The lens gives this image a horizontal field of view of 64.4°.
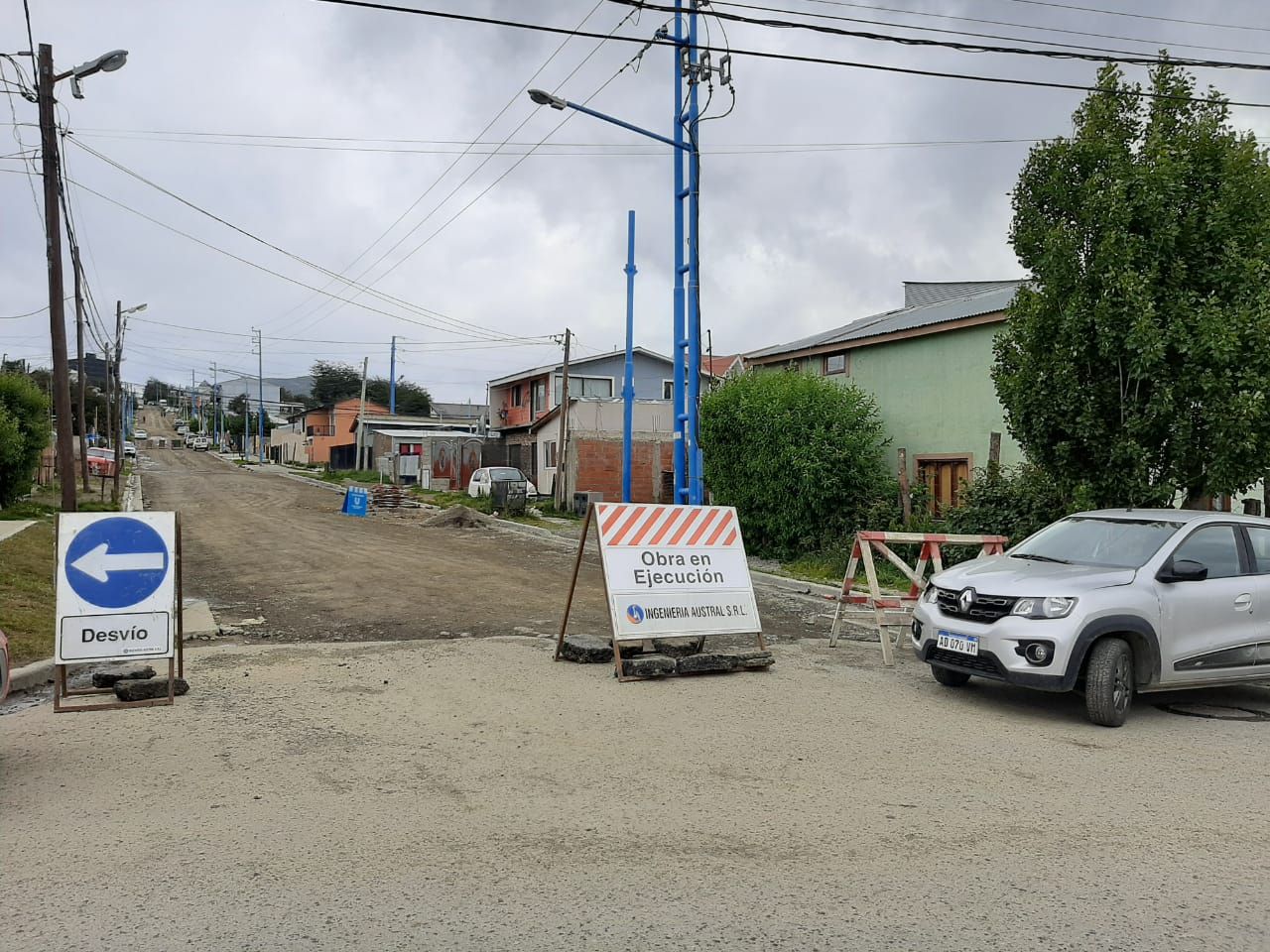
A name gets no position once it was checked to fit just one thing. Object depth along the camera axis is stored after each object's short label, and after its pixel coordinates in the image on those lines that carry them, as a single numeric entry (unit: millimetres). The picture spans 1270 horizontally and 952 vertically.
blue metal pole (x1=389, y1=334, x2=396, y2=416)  76562
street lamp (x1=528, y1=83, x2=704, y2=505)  17234
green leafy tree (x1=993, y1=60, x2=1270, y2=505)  10234
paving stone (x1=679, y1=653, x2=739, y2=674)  9156
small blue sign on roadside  32375
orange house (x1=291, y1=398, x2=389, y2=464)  85125
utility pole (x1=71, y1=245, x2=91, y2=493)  31125
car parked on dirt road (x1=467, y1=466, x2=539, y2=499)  37000
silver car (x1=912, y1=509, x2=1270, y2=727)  7531
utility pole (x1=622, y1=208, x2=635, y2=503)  26328
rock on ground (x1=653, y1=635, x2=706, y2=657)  9938
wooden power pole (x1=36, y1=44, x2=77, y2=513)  16438
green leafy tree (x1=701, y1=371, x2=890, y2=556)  18141
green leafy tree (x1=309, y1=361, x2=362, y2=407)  116438
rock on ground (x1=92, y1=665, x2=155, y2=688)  7977
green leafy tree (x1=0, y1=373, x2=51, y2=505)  25691
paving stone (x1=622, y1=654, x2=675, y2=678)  8875
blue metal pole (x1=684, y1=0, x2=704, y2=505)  17297
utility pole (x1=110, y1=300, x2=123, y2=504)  47875
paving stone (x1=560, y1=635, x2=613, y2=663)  9570
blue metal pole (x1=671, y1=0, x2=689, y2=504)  17688
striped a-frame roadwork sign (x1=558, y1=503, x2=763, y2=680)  9203
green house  17516
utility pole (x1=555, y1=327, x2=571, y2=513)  33031
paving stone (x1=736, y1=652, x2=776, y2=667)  9367
